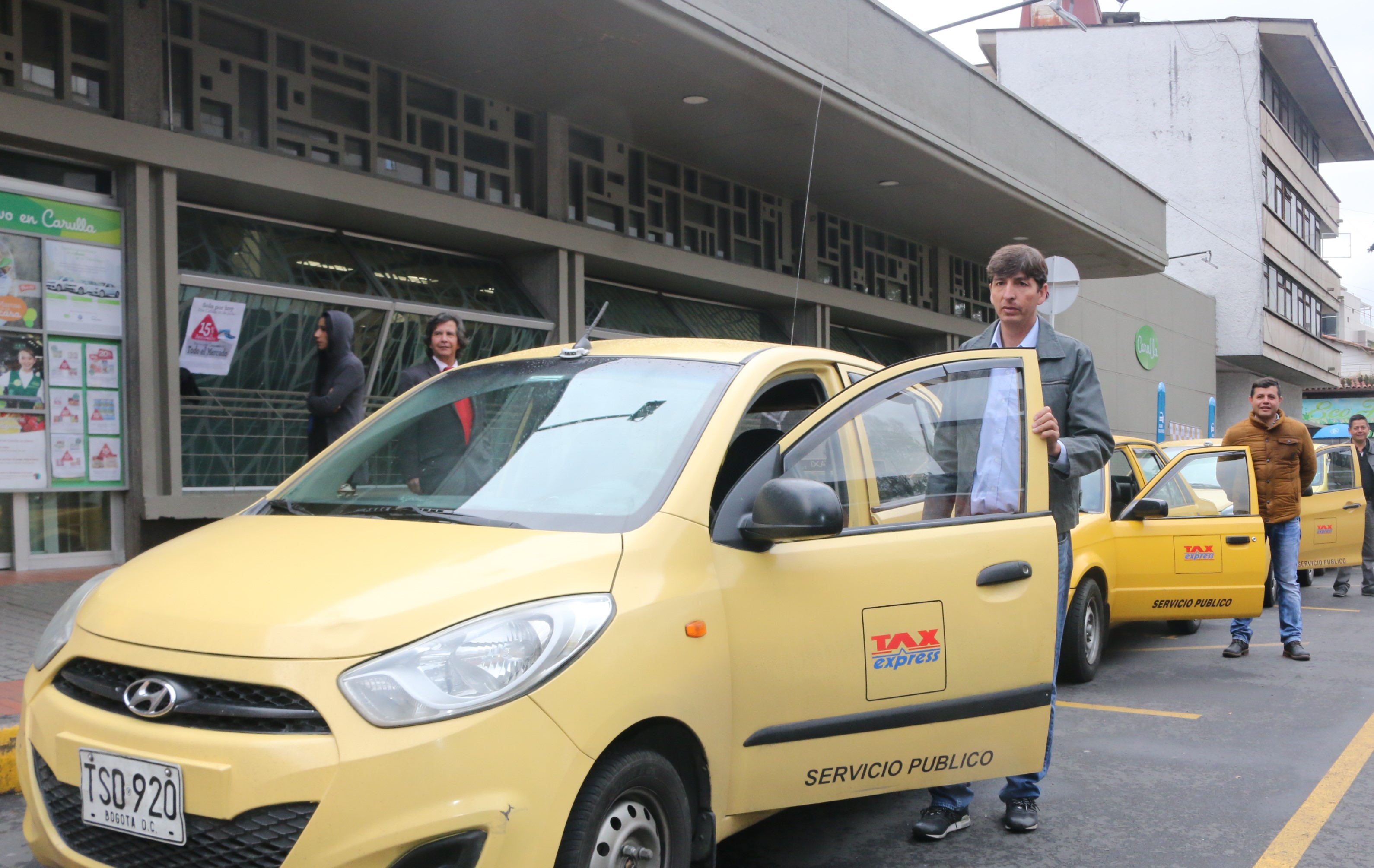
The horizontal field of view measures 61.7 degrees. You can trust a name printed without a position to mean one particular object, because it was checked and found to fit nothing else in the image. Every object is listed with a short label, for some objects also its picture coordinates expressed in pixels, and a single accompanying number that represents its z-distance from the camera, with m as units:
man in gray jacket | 4.09
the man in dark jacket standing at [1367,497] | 12.48
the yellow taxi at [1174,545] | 7.65
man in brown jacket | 8.13
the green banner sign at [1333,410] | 52.16
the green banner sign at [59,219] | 8.18
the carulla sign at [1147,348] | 30.17
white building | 35.47
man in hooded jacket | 7.38
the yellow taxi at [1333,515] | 12.03
